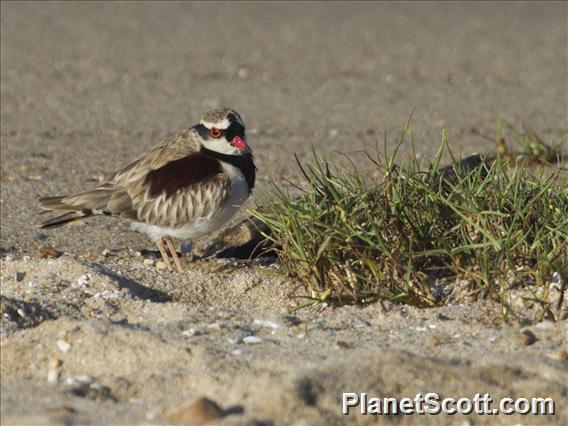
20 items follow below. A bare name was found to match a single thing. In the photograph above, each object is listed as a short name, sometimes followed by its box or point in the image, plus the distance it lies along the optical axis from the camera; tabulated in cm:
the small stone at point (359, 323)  999
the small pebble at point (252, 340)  940
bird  1217
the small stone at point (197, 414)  778
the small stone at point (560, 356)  905
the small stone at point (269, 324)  988
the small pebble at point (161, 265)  1193
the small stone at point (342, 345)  927
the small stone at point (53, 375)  883
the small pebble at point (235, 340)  938
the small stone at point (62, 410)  808
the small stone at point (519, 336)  941
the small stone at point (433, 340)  937
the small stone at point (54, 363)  900
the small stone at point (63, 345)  912
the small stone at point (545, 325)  969
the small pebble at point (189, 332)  949
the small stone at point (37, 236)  1345
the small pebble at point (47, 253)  1252
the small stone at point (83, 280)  1087
